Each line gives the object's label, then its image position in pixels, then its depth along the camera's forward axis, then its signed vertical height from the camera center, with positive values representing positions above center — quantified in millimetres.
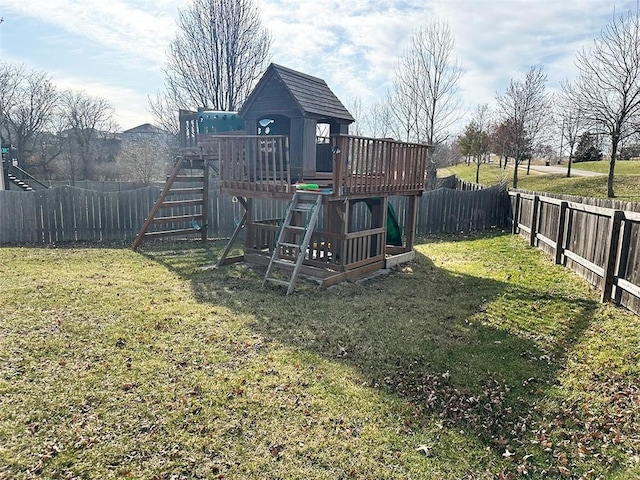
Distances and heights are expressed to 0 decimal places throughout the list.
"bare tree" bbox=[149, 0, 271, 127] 18359 +5347
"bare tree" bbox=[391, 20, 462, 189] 18891 +3492
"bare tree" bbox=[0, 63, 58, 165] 30000 +4520
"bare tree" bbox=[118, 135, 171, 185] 28634 +927
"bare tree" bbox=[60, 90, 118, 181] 33125 +3141
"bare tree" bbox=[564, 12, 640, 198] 18016 +3795
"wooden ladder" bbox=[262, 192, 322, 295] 6863 -929
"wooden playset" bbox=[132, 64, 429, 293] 7309 +11
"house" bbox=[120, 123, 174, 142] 24109 +3205
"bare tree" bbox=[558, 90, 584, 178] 20531 +3237
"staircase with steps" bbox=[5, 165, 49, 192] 18234 -375
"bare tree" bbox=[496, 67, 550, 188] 23625 +4150
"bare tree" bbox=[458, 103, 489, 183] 31688 +3375
